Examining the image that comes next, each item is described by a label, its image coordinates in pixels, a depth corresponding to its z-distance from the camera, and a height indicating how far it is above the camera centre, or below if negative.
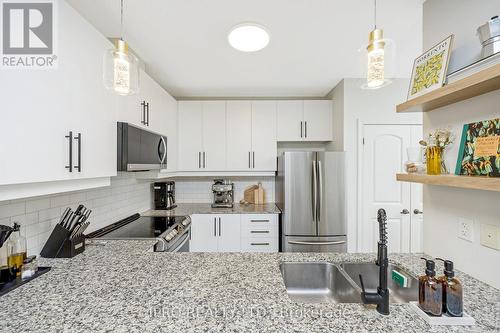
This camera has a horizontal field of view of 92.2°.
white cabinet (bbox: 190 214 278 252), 2.89 -0.80
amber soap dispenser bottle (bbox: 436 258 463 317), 0.85 -0.46
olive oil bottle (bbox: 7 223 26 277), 1.16 -0.43
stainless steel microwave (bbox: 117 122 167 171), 1.68 +0.14
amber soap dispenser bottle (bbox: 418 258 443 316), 0.86 -0.47
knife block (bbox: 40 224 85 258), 1.43 -0.47
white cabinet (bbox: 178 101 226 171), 3.26 +0.41
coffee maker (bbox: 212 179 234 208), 3.26 -0.37
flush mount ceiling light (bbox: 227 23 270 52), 1.75 +0.98
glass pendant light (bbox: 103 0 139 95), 1.13 +0.47
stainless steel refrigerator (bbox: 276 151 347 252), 2.68 -0.41
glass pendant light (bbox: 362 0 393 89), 1.07 +0.49
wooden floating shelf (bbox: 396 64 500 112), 0.90 +0.33
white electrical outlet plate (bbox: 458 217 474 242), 1.17 -0.31
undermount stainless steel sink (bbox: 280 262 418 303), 1.37 -0.66
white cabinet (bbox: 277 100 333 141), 3.25 +0.62
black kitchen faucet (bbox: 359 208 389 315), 0.88 -0.44
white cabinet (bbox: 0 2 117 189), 0.98 +0.25
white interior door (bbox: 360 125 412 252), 2.75 -0.23
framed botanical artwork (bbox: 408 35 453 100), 1.20 +0.52
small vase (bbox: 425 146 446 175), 1.21 +0.03
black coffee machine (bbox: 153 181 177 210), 3.16 -0.38
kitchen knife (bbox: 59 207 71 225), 1.50 -0.31
